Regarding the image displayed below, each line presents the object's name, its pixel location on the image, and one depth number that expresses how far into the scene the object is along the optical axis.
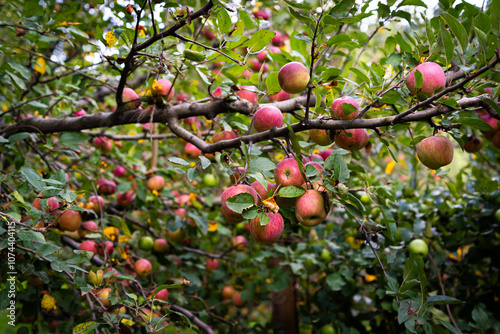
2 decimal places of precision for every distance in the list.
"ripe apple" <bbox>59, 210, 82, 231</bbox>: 1.36
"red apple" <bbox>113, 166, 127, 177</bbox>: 2.25
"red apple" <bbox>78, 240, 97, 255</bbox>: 1.47
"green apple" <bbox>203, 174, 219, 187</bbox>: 2.08
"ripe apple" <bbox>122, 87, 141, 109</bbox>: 1.44
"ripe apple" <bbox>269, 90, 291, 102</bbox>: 1.52
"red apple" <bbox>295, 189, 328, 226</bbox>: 0.90
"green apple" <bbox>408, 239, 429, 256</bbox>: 1.46
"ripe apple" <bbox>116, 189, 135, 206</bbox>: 2.00
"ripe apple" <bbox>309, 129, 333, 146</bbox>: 1.10
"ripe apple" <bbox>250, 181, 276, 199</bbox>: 0.98
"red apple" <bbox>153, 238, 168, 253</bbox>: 1.86
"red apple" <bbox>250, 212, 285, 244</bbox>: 0.92
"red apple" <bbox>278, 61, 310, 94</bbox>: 1.01
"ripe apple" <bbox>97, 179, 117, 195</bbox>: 1.93
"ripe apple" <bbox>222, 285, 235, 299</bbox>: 2.18
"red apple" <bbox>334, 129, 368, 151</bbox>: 1.04
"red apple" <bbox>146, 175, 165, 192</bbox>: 1.76
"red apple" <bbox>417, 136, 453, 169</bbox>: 0.97
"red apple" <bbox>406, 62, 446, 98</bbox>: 0.90
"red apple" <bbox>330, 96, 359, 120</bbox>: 0.95
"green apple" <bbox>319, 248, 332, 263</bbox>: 1.73
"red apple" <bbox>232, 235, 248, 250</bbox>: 2.12
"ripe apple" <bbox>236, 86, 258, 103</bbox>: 1.47
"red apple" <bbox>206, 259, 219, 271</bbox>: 2.20
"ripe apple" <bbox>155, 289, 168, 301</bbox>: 1.57
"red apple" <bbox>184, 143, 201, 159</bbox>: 1.97
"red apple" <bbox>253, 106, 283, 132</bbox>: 1.06
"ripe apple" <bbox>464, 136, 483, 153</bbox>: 1.52
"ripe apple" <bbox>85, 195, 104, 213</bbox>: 1.67
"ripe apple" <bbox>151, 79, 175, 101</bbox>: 1.35
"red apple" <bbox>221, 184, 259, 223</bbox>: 0.93
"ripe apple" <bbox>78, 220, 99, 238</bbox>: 1.60
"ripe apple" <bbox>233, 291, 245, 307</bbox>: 2.19
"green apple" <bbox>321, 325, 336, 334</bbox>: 1.75
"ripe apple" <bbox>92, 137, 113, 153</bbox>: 1.93
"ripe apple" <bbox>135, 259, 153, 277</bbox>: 1.62
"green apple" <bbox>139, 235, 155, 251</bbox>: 1.83
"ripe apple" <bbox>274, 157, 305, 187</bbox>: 0.93
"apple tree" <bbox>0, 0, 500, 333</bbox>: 0.93
